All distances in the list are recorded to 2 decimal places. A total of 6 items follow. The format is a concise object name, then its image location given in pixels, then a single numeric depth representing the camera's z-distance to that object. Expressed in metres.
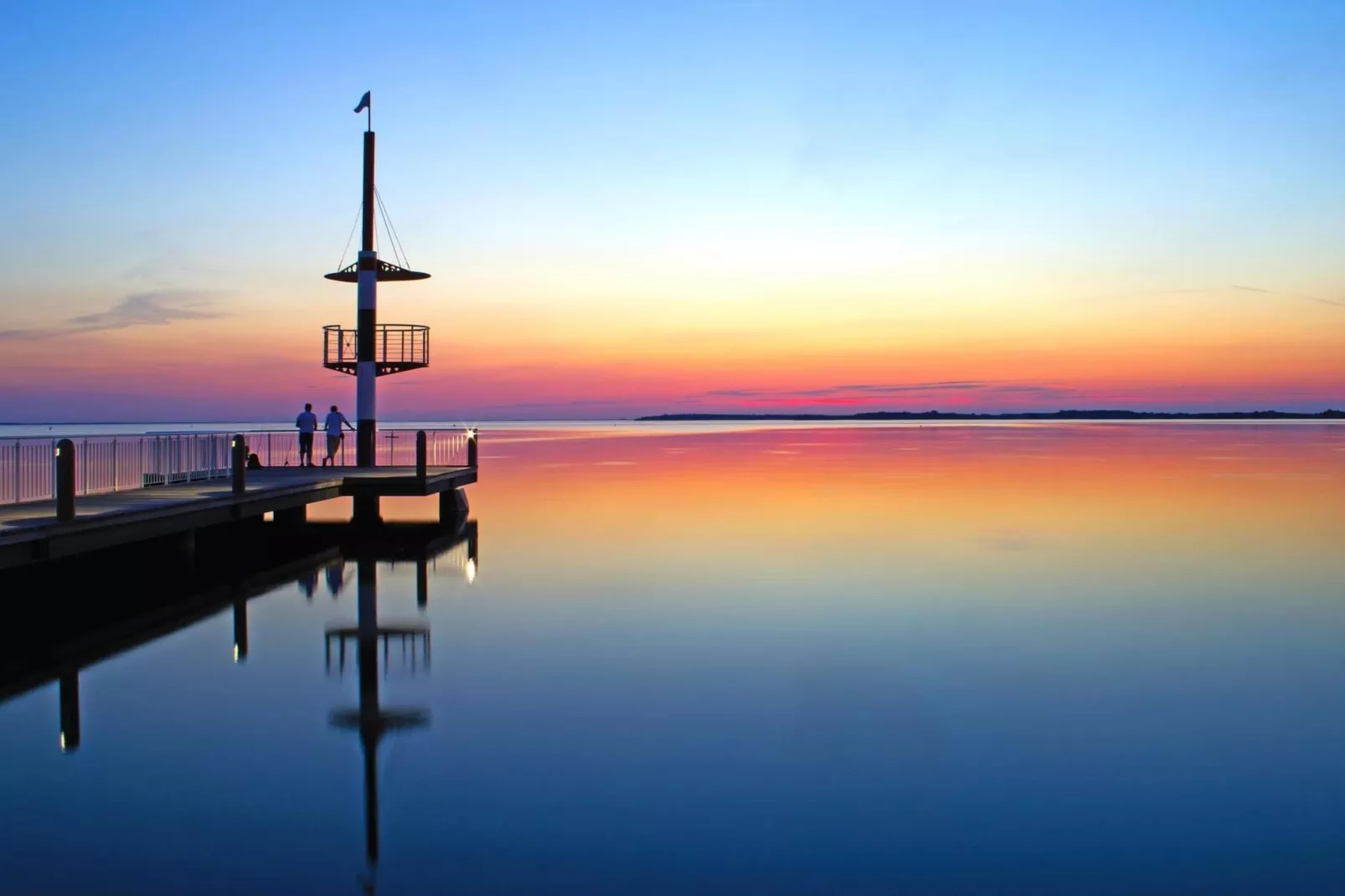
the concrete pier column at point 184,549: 18.12
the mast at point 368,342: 28.14
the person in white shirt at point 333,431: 29.62
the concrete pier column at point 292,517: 27.17
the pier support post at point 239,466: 18.98
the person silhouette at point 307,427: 28.53
